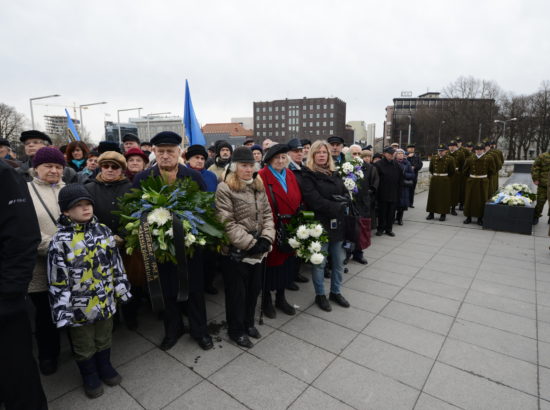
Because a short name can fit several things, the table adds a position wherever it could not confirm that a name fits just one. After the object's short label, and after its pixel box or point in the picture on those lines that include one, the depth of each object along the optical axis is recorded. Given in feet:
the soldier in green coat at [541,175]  28.09
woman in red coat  11.81
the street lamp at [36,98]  74.72
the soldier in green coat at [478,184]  28.91
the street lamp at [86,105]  85.53
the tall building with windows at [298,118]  352.28
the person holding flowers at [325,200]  12.64
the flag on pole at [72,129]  29.46
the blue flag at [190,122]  18.30
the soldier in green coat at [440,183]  30.57
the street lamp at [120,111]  97.93
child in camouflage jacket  7.89
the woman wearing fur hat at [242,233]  10.18
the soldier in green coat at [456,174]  31.50
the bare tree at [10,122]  142.20
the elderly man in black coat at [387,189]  25.02
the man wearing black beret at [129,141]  16.97
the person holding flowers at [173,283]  10.02
